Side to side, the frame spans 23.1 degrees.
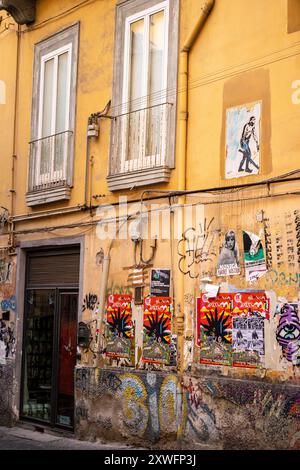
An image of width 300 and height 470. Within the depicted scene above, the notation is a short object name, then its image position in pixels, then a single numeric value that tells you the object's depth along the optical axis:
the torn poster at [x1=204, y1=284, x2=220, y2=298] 9.38
